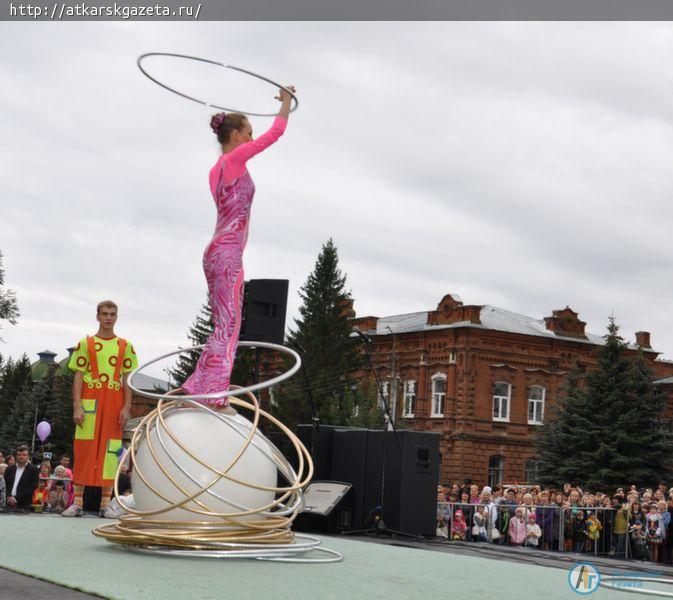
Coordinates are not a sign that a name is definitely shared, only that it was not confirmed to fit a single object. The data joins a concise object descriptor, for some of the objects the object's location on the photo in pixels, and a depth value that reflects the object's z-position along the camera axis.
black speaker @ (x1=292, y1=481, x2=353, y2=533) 13.59
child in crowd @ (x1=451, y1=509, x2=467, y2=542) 19.45
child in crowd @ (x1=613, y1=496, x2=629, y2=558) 20.80
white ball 7.58
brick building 60.78
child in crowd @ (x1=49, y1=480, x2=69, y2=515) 14.43
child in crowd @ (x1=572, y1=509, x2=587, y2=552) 20.80
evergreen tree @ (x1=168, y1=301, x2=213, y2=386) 52.75
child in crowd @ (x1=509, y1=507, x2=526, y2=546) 19.69
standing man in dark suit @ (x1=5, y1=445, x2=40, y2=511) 13.59
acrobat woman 8.23
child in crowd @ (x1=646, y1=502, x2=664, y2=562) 19.78
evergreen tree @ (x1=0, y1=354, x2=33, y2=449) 94.62
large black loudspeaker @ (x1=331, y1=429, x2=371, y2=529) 14.82
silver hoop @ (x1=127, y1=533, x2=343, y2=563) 7.20
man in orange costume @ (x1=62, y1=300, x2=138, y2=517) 10.23
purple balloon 35.76
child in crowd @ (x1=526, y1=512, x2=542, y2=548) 19.98
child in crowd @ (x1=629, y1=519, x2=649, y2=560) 19.80
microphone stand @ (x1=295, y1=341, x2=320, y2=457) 15.26
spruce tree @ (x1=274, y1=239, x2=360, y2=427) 59.88
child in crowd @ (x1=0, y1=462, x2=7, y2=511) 13.34
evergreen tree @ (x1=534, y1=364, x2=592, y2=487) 43.16
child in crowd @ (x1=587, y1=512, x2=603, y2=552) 20.61
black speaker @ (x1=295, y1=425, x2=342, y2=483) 15.44
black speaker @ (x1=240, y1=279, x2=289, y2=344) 12.64
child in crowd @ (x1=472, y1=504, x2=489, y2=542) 19.69
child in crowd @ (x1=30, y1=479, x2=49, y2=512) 13.63
